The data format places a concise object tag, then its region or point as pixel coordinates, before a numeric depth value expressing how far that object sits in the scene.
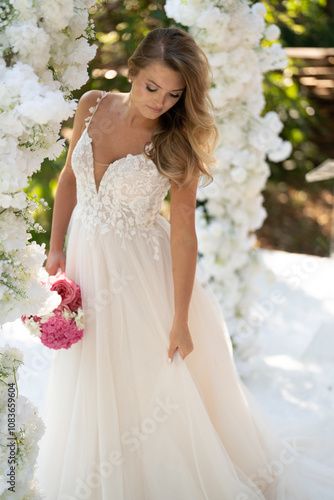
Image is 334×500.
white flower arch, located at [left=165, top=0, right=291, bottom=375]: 2.75
